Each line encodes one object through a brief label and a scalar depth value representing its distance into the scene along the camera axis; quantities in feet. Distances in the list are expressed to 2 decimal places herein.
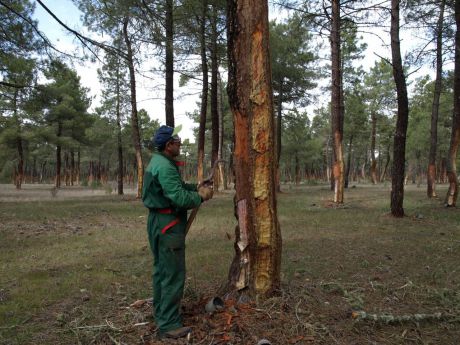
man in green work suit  11.40
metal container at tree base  12.41
